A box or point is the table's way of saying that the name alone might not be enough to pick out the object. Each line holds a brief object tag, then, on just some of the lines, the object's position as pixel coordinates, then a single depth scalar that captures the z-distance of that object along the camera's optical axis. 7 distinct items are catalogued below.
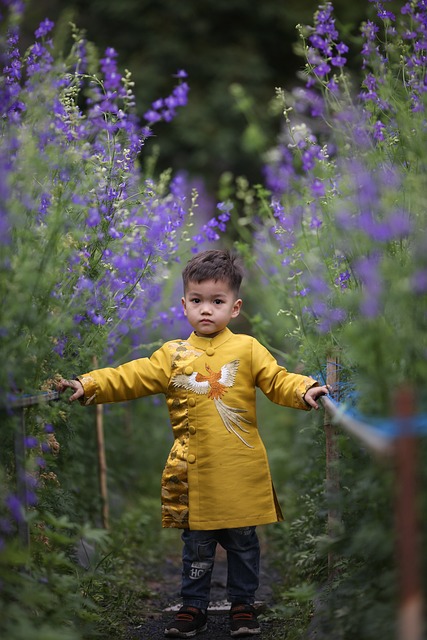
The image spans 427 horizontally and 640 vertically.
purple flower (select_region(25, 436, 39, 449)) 2.76
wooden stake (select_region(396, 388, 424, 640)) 1.88
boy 3.43
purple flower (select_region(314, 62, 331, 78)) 3.68
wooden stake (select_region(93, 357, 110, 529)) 4.82
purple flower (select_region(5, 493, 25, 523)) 2.54
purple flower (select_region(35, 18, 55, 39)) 3.89
